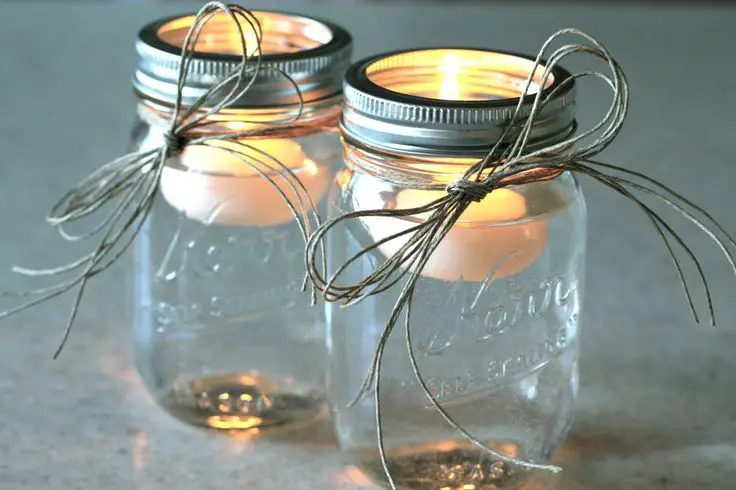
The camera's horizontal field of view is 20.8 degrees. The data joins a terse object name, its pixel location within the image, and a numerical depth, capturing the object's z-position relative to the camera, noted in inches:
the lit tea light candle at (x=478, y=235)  23.4
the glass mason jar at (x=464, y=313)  23.6
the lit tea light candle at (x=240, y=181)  25.4
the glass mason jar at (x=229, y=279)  25.6
